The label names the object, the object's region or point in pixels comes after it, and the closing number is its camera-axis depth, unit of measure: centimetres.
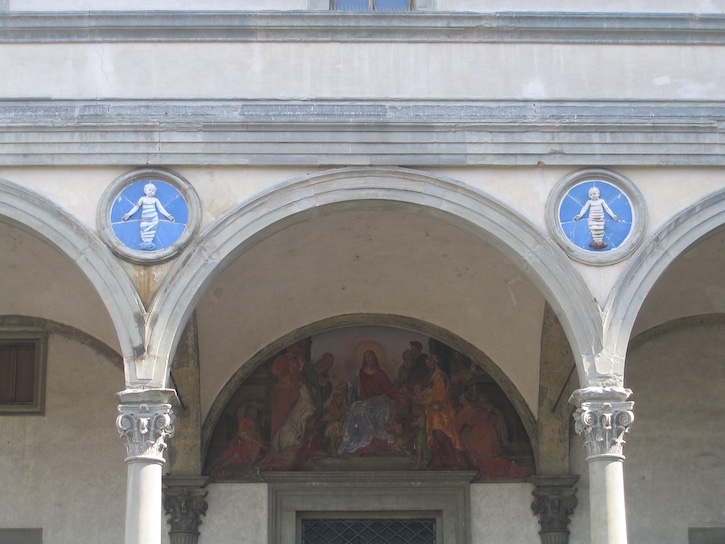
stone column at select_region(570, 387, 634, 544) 1180
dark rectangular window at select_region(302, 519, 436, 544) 1487
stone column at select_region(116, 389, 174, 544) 1176
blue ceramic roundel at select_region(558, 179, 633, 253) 1237
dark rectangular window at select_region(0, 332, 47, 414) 1500
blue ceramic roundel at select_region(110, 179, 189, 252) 1235
